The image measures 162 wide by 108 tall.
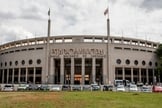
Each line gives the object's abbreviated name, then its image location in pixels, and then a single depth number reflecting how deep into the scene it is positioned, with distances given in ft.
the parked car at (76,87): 114.78
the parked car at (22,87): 119.29
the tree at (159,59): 195.44
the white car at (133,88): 109.48
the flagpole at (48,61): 201.40
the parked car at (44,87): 116.37
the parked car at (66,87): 119.10
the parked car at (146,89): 108.06
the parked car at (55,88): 115.45
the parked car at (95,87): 116.67
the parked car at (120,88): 109.97
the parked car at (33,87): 124.64
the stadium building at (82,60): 199.63
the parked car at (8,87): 111.17
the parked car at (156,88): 109.27
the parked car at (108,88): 117.90
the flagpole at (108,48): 199.12
